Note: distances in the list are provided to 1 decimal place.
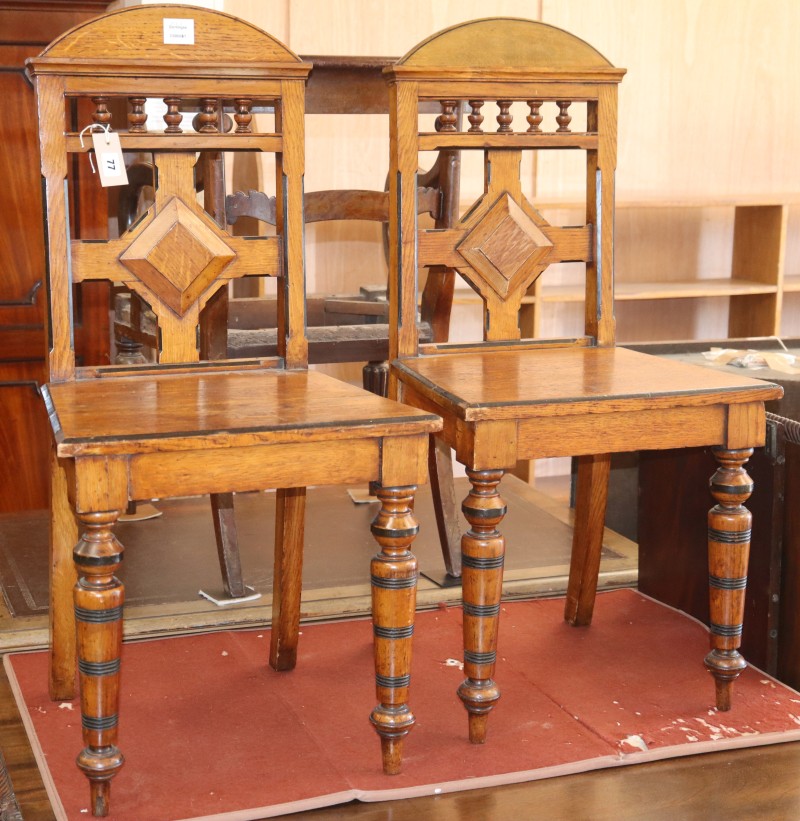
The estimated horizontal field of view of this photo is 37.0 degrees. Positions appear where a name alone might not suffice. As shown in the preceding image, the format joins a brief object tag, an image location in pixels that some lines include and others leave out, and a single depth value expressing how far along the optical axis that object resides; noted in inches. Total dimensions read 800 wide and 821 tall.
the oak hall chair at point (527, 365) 67.2
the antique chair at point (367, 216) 93.0
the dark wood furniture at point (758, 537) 78.2
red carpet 65.6
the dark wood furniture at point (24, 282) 111.3
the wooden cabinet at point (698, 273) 160.7
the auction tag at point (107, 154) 73.5
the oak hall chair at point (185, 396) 59.4
